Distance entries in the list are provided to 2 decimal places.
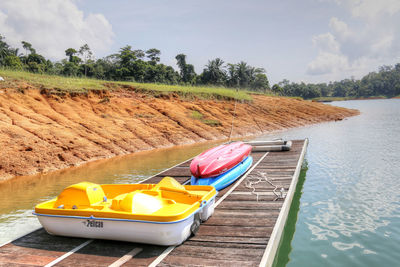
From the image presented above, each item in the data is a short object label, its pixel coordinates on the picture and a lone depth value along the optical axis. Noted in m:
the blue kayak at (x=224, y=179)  9.17
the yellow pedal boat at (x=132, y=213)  5.39
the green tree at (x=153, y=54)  71.75
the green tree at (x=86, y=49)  63.95
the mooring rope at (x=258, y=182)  8.15
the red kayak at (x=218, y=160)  9.25
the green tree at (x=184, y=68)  73.88
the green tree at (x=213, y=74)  74.00
